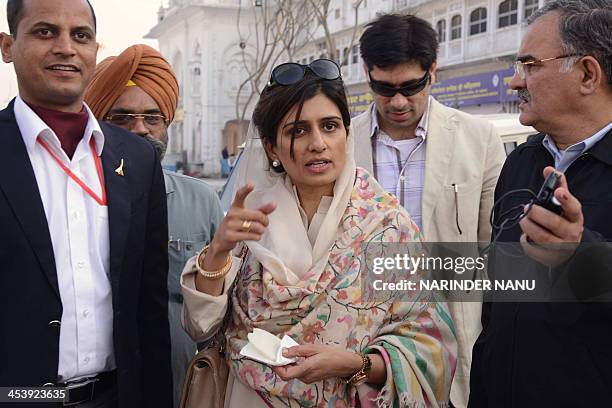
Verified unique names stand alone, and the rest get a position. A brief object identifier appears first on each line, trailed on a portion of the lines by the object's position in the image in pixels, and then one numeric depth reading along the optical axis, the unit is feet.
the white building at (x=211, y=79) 143.23
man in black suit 6.28
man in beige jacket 9.96
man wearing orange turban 9.02
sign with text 70.38
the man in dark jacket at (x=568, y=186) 6.27
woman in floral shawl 6.84
